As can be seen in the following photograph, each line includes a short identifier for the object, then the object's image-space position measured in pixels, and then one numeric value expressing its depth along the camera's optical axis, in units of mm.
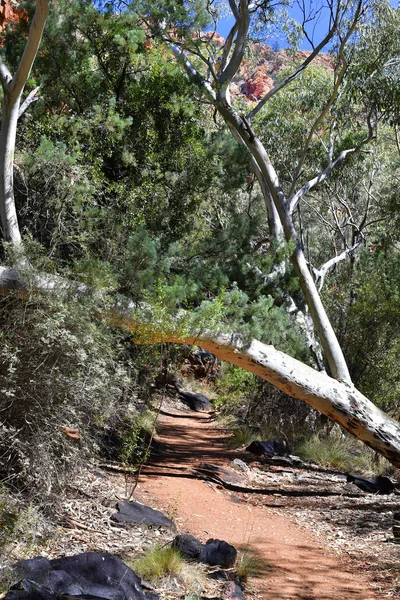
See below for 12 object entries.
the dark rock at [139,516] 6027
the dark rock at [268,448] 11128
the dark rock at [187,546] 5289
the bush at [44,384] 5445
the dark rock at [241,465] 9992
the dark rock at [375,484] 9094
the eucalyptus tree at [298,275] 6559
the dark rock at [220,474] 9093
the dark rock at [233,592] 4688
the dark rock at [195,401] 16891
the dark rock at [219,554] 5355
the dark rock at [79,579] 3477
